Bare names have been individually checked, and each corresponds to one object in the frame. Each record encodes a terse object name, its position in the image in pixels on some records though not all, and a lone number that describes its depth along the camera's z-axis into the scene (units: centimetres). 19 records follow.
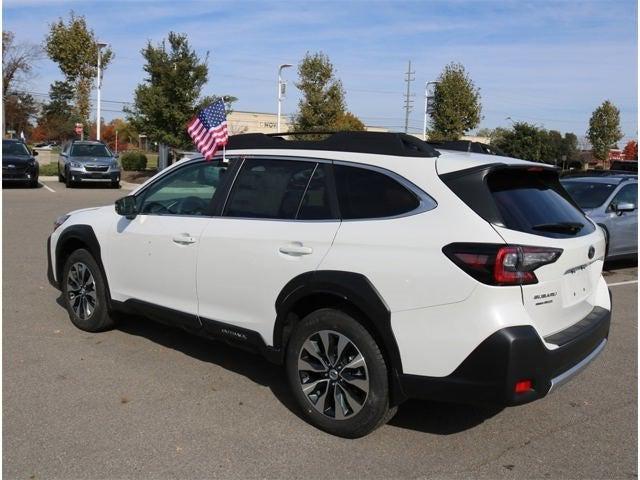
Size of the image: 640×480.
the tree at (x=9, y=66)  4997
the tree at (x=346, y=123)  3307
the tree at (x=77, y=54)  3411
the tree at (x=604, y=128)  5319
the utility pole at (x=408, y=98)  5994
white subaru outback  322
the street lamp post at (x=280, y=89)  3142
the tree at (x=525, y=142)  4516
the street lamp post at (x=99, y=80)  3219
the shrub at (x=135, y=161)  3173
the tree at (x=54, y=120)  9512
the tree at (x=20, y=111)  7119
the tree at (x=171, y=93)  2403
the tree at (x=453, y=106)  3662
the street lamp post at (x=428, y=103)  3739
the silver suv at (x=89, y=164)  2278
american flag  464
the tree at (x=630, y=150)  7075
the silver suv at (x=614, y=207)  996
